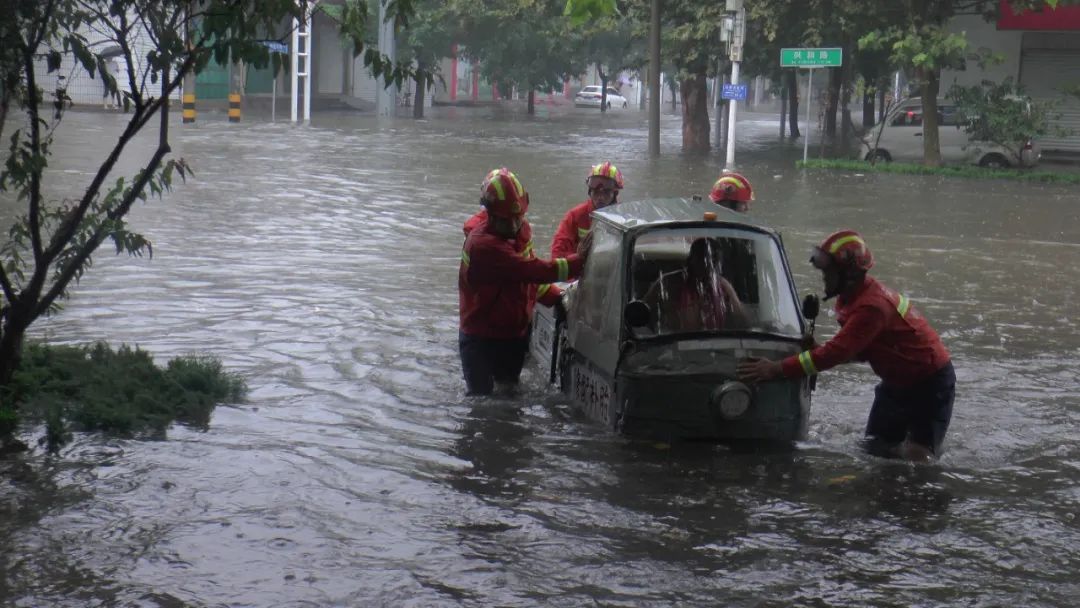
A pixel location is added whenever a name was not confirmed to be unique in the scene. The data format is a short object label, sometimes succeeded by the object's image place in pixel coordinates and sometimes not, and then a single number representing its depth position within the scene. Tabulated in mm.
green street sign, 28641
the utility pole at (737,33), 27891
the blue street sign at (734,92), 28280
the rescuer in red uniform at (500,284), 7777
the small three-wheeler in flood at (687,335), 6746
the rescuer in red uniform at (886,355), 6652
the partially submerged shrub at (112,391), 7211
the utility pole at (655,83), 31391
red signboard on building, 31312
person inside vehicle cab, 6945
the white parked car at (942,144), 30109
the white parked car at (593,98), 74500
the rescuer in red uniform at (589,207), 9172
